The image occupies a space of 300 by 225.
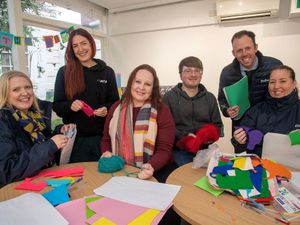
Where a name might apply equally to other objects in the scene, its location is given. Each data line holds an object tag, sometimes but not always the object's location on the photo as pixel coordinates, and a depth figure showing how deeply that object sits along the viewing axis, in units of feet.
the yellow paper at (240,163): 3.97
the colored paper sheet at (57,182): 4.07
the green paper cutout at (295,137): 4.68
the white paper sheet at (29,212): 2.96
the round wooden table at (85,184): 3.82
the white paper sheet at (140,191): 3.50
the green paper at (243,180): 3.58
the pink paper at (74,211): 3.10
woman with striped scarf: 5.43
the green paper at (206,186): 3.73
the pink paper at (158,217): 3.08
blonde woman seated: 4.18
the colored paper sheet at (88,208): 3.23
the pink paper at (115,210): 3.14
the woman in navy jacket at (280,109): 5.62
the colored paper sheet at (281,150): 4.84
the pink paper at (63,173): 4.52
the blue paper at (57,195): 3.53
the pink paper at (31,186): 3.98
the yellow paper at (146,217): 3.07
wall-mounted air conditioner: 10.97
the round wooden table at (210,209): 3.05
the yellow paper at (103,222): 3.06
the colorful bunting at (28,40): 8.43
